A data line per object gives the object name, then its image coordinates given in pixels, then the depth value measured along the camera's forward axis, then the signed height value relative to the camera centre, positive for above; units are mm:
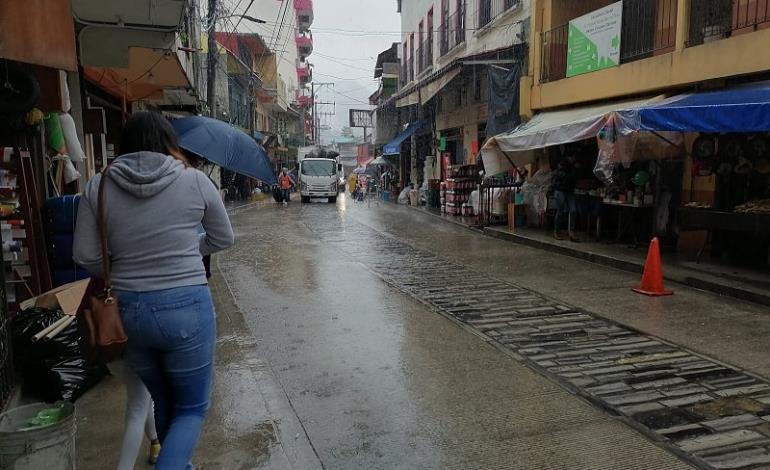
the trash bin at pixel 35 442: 2727 -1301
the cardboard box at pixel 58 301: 4852 -1138
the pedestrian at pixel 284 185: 28594 -1076
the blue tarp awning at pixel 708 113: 7137 +630
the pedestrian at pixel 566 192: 12109 -656
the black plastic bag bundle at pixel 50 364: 4020 -1390
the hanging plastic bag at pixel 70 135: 6320 +316
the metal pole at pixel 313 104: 66031 +7017
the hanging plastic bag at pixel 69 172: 6782 -90
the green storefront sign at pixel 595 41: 11562 +2486
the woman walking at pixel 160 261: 2406 -403
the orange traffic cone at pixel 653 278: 7578 -1542
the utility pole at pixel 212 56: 15805 +3031
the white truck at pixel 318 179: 30656 -853
